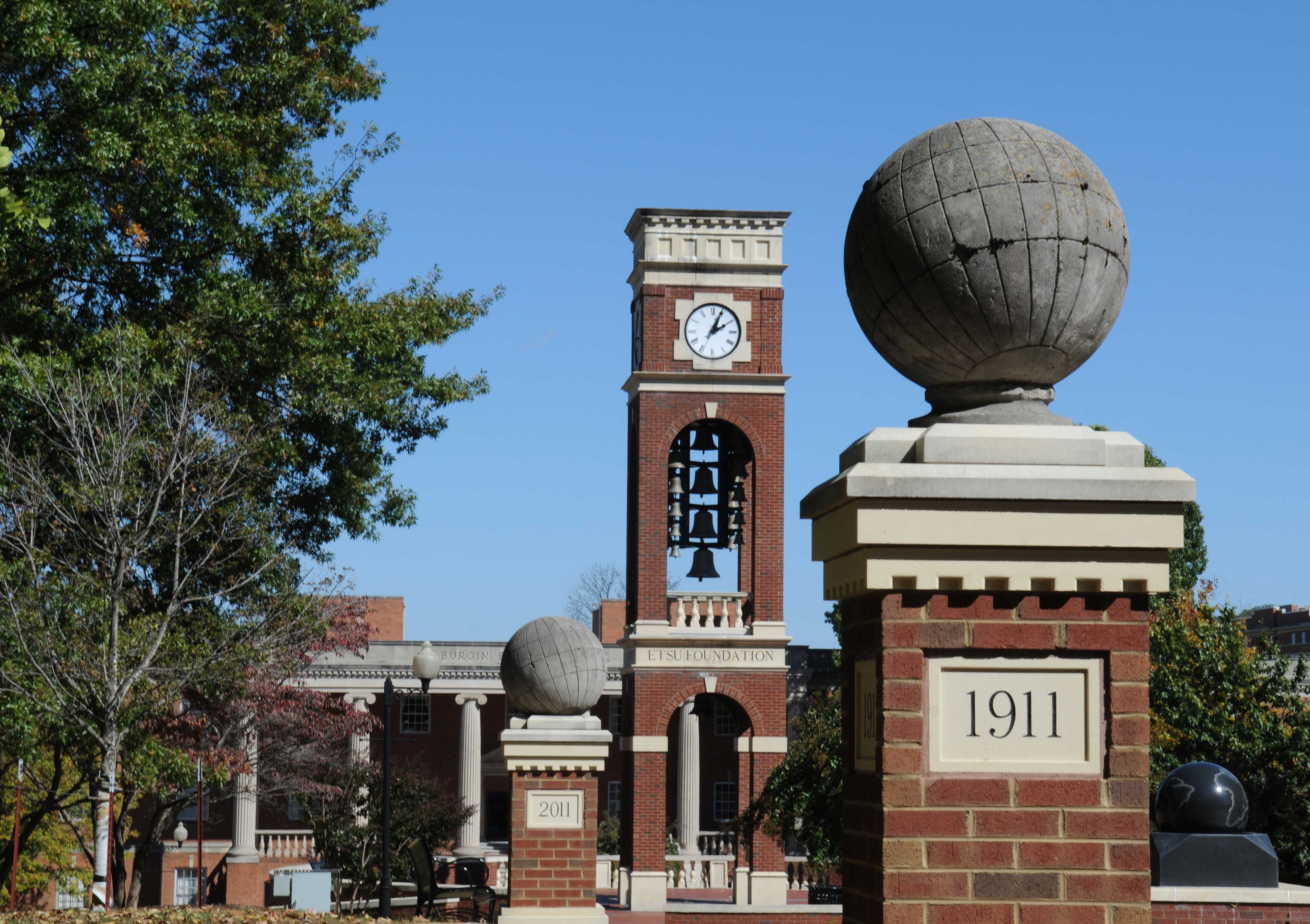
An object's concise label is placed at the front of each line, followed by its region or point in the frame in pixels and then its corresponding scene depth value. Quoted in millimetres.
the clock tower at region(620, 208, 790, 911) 33188
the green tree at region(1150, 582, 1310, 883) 24438
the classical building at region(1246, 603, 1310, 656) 117312
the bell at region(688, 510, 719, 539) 33250
